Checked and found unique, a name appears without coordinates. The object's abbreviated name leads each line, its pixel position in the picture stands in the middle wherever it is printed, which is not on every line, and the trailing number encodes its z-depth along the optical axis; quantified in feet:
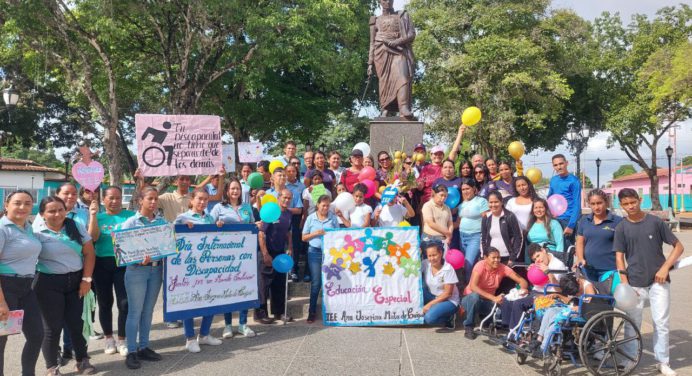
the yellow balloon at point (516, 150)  28.89
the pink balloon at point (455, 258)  21.81
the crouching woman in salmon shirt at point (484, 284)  20.27
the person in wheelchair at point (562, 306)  15.99
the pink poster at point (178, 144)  21.76
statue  37.17
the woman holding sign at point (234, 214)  20.56
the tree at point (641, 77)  91.09
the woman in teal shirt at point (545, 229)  20.99
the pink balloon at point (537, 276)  18.40
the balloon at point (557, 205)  23.72
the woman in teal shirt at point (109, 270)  17.99
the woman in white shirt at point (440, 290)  21.15
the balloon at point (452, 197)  25.25
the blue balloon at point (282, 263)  21.53
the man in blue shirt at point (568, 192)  24.23
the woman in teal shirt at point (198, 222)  19.03
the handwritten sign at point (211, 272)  18.97
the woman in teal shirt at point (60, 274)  15.49
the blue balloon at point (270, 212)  21.29
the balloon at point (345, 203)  23.30
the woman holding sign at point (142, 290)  17.24
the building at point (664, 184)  191.38
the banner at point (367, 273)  21.79
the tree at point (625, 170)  365.61
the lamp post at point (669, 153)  96.96
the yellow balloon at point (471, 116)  29.12
